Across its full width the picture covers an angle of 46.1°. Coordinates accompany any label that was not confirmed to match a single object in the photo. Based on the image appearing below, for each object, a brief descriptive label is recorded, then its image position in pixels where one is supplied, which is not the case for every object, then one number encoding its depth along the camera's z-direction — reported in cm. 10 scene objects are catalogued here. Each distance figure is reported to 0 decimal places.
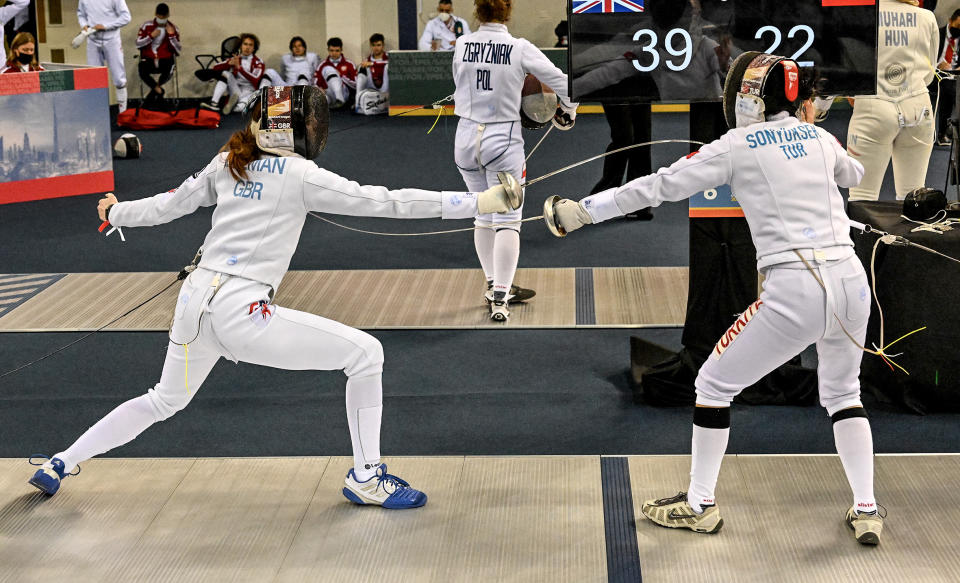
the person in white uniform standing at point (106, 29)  1088
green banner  1180
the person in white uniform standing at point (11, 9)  933
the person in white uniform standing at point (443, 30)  1221
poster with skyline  783
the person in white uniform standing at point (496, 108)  500
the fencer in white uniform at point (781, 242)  295
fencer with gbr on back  311
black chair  1230
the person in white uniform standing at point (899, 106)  518
